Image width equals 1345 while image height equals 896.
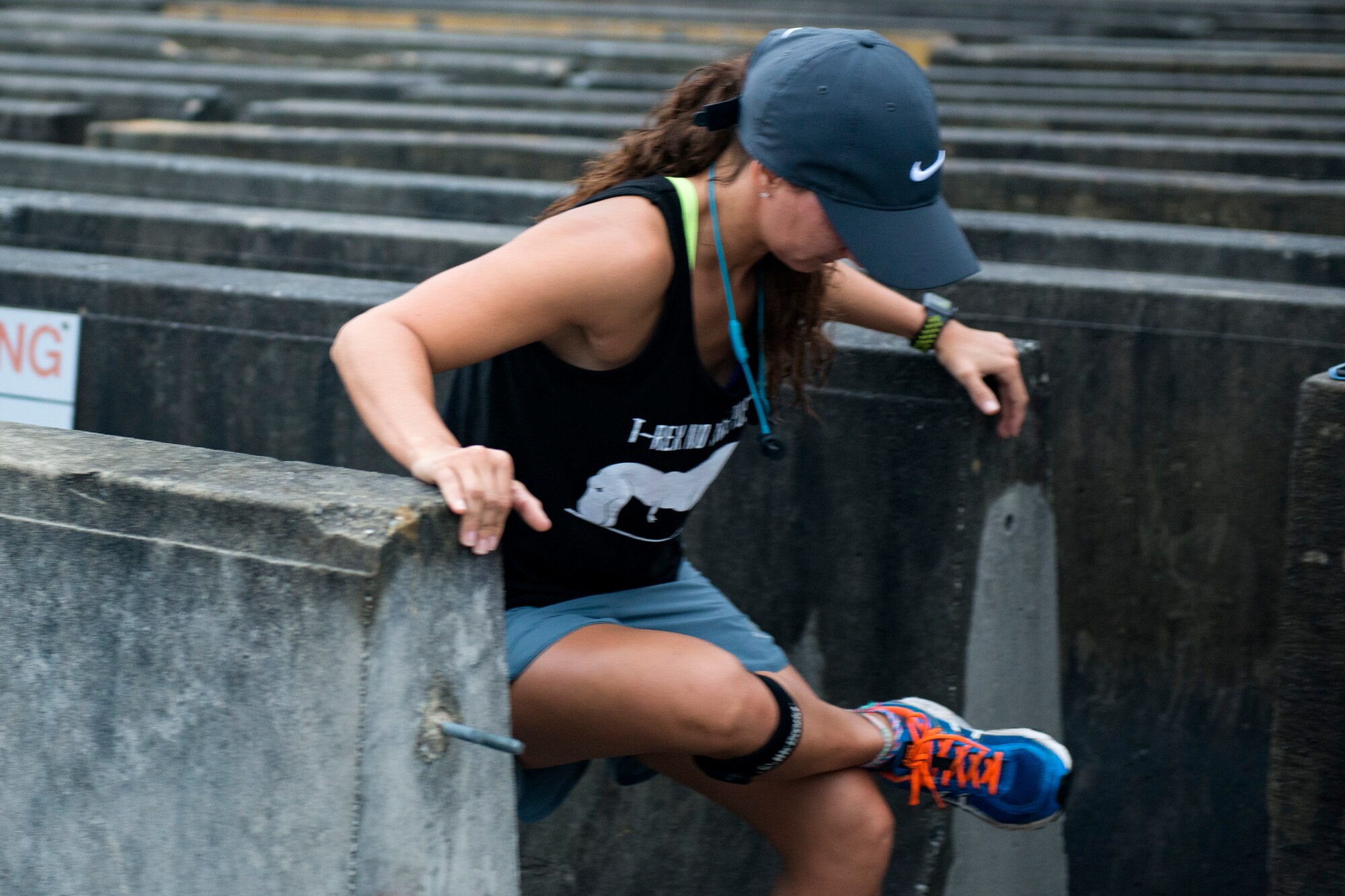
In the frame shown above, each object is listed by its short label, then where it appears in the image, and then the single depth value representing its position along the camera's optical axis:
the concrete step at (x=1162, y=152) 10.77
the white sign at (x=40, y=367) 7.23
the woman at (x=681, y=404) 4.11
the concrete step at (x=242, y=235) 8.50
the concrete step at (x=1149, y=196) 9.37
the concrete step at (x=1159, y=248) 7.98
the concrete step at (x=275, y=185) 10.02
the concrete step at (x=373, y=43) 18.37
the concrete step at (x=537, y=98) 14.54
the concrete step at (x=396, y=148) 11.52
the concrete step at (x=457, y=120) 12.99
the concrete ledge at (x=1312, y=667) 4.77
